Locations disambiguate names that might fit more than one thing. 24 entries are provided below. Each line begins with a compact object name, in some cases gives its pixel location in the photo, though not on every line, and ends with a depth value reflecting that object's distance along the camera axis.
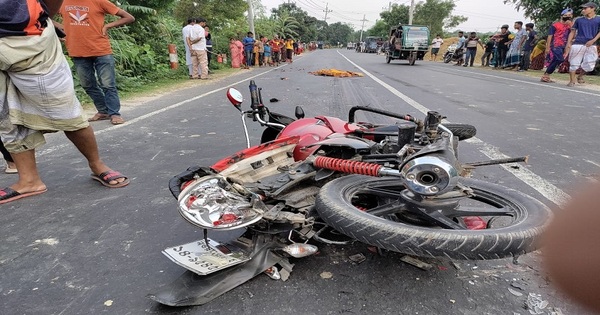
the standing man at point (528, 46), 15.66
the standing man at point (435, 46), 29.74
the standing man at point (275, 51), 23.59
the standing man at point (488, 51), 19.65
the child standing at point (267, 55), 22.00
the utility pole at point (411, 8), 46.24
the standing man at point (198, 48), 11.93
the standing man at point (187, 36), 12.08
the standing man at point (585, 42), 9.84
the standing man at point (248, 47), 19.49
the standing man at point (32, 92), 2.43
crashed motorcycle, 1.46
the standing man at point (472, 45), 21.00
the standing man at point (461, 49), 23.48
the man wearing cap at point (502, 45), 17.77
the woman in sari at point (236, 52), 19.16
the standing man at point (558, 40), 11.34
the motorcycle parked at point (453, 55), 23.88
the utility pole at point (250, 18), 22.69
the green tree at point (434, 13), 55.94
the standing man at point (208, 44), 15.12
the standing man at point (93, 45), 4.93
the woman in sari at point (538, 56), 17.69
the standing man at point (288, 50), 26.91
